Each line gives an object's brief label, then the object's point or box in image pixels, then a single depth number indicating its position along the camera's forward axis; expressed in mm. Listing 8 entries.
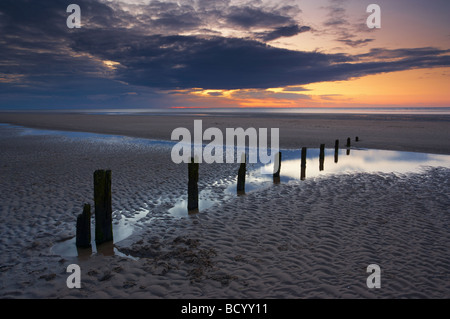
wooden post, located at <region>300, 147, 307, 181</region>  14945
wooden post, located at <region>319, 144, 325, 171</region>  17297
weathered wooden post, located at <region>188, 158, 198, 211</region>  9875
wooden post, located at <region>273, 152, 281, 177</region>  14008
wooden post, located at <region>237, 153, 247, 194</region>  12109
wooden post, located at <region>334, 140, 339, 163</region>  19244
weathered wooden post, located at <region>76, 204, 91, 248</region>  6883
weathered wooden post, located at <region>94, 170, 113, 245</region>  7129
